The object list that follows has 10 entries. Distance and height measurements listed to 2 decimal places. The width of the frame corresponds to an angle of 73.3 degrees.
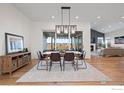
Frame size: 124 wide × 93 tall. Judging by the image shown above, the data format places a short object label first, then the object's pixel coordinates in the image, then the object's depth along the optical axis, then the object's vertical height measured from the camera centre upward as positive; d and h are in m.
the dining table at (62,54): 3.53 -0.33
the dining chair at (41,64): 3.55 -0.88
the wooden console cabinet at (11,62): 2.79 -0.56
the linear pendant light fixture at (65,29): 3.73 +0.77
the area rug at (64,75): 2.39 -0.94
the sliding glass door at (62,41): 5.86 +0.36
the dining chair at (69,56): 3.24 -0.38
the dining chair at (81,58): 3.65 -0.55
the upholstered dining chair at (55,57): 3.27 -0.42
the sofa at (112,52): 6.60 -0.50
